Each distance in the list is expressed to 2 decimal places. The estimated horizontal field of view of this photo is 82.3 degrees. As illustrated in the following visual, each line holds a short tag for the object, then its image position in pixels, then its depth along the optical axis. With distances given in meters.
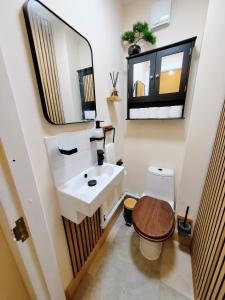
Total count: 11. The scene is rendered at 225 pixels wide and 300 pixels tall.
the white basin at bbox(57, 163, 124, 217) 0.80
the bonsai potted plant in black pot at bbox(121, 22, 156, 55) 1.28
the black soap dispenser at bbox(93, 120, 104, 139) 1.14
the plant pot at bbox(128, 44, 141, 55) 1.39
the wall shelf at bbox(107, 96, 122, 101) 1.33
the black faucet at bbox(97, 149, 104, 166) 1.20
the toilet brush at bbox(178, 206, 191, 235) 1.32
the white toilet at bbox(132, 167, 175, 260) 1.11
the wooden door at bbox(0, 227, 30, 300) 0.55
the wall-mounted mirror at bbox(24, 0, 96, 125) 0.68
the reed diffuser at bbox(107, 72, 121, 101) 1.33
